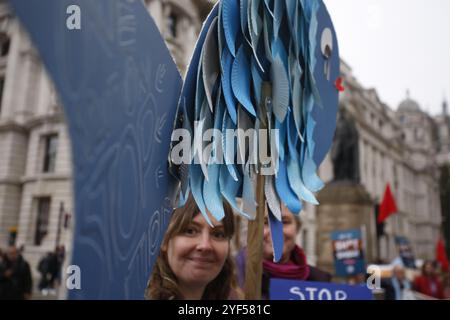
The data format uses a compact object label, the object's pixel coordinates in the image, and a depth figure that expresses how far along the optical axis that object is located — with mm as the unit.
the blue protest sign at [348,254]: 7020
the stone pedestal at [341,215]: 10312
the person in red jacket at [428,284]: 6531
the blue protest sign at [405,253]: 9725
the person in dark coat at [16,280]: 2996
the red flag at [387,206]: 9008
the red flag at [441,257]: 10045
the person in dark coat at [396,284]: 5859
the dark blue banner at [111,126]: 1123
